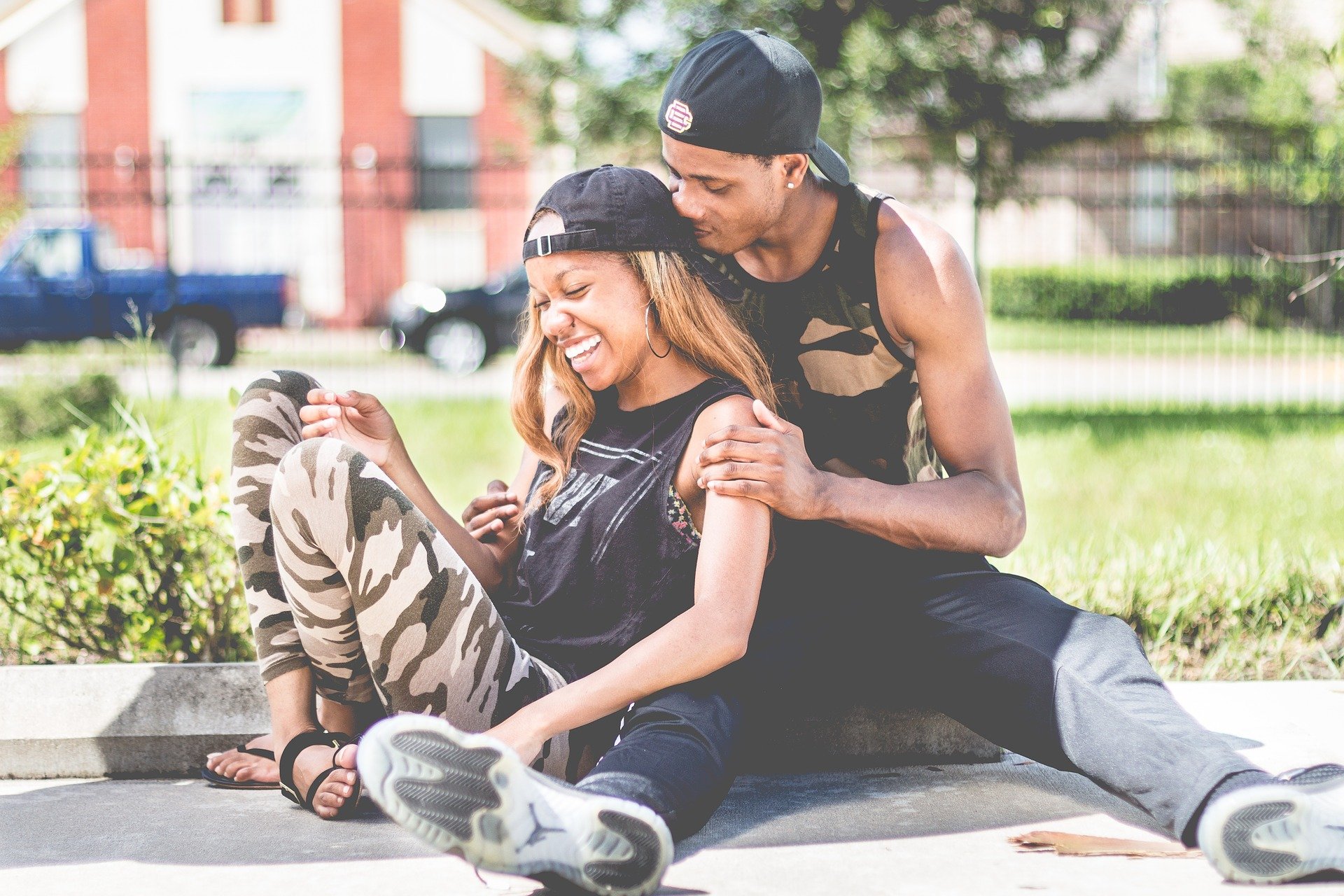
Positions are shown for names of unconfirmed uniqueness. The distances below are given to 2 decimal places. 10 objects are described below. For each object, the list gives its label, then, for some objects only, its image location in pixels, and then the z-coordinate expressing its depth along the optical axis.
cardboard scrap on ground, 2.42
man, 2.41
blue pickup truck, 14.52
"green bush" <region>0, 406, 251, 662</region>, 3.48
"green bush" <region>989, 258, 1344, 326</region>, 18.52
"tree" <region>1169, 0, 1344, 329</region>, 10.19
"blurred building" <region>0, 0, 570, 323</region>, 22.62
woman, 2.38
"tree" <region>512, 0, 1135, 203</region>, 9.38
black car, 14.99
